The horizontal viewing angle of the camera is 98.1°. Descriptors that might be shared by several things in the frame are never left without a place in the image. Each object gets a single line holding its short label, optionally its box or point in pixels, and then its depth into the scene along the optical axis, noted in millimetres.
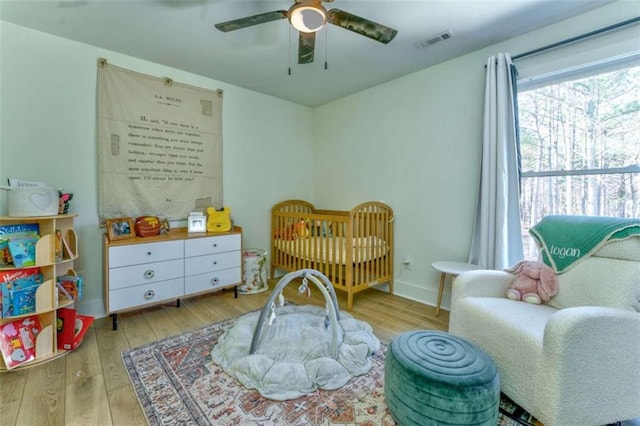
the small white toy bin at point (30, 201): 1744
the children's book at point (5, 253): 1699
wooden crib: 2574
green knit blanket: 1480
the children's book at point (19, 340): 1645
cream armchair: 1118
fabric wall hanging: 2422
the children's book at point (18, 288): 1645
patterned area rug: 1307
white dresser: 2154
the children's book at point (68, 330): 1853
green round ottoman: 1103
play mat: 1508
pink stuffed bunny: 1644
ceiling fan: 1433
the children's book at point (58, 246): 1893
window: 1769
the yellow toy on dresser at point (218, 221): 2820
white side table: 2213
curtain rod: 1702
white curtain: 2125
